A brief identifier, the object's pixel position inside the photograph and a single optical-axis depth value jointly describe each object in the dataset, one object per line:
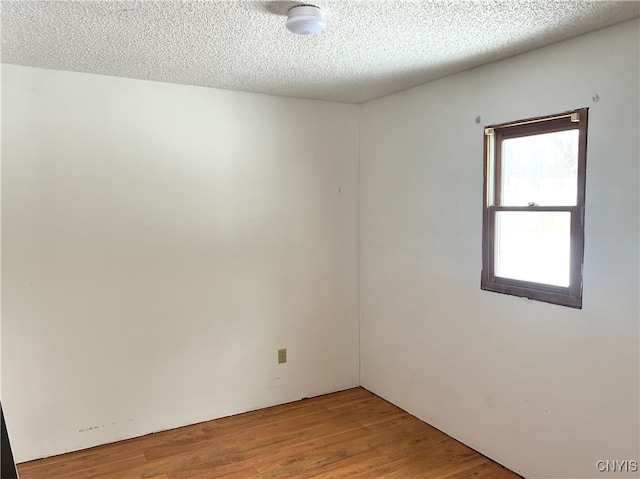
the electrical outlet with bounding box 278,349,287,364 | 3.47
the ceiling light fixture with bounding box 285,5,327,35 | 1.82
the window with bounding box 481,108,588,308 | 2.23
